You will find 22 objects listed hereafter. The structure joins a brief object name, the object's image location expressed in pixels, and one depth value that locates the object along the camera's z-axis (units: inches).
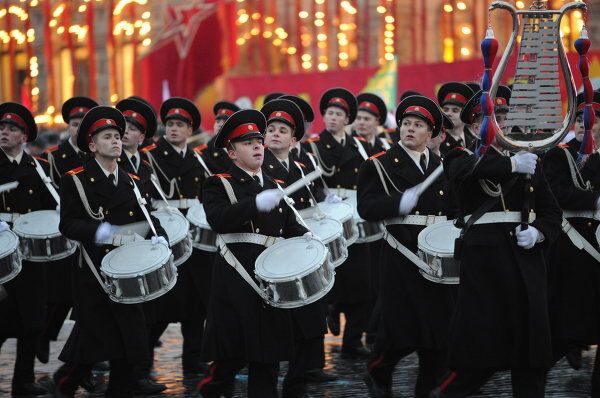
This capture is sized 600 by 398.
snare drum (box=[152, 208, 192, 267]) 738.2
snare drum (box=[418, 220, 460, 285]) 618.5
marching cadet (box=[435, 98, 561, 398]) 548.1
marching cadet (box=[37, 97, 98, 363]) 821.2
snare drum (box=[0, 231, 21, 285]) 704.4
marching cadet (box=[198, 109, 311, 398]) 606.9
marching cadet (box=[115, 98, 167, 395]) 760.3
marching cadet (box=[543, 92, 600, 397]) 669.3
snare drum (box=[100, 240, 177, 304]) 628.4
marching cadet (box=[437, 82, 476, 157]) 810.8
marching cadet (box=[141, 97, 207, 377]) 807.1
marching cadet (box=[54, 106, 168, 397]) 646.2
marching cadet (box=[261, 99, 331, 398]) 649.0
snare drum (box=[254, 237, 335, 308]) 587.2
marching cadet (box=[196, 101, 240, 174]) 889.5
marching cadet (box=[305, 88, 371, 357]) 845.8
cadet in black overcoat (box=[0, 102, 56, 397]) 737.6
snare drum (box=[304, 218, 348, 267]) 688.3
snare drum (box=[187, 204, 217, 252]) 799.1
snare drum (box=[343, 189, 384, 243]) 839.7
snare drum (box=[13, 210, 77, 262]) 749.3
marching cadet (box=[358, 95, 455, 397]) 647.8
